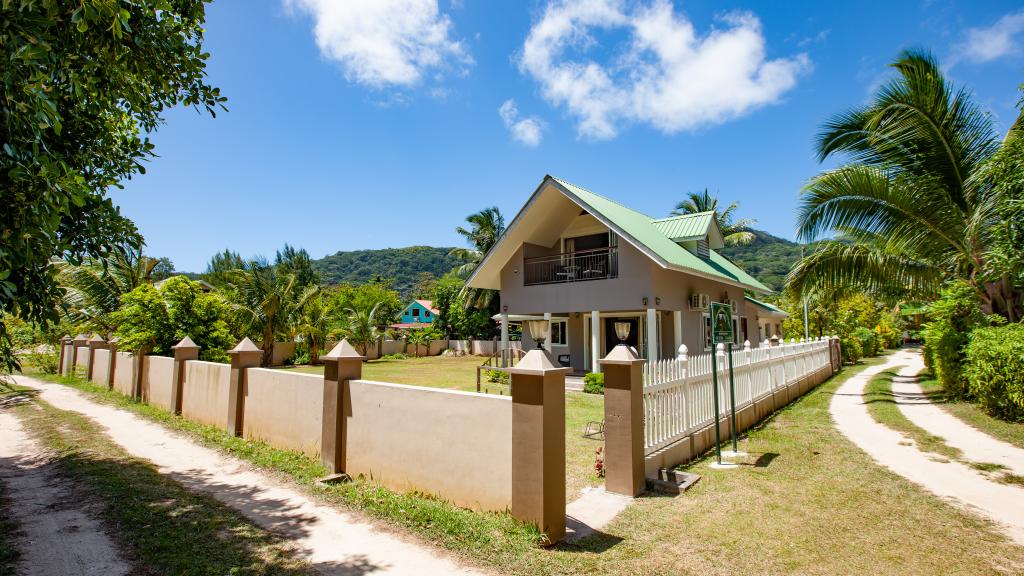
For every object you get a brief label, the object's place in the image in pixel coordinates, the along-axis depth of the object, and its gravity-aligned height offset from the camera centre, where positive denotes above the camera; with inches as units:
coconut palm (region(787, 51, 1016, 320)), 404.8 +123.6
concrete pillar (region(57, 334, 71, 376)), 800.7 -45.4
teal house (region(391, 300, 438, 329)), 2382.1 +75.6
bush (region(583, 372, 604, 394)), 547.5 -61.3
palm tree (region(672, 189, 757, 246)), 1369.3 +341.3
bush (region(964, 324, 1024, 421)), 329.1 -29.7
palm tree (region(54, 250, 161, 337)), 671.8 +57.1
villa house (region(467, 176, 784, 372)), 571.2 +70.3
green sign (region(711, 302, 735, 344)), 276.2 +2.1
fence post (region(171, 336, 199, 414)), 430.9 -43.5
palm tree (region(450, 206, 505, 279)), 1397.6 +279.3
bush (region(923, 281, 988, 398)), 430.3 +0.3
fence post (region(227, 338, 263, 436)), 346.6 -40.0
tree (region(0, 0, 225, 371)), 121.6 +71.5
